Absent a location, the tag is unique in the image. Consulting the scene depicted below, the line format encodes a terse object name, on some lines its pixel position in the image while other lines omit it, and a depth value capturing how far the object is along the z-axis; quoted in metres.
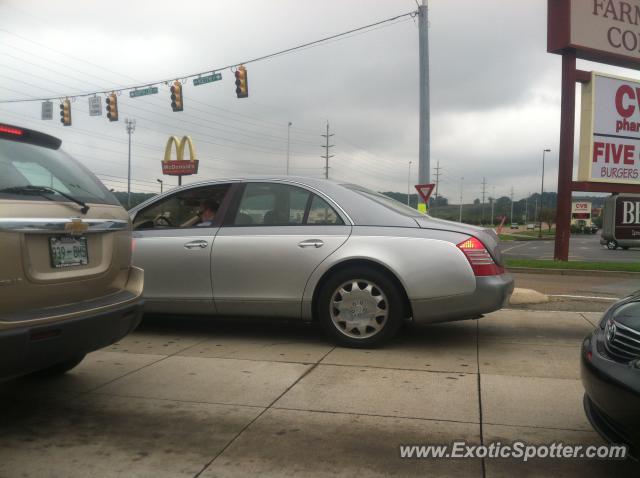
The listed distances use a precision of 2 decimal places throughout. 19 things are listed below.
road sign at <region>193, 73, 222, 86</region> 20.69
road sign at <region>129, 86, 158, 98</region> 22.81
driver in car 5.56
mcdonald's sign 36.58
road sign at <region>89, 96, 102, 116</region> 25.17
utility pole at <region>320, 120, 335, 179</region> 61.93
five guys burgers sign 17.64
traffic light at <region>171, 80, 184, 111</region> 22.11
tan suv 2.82
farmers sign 17.00
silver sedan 4.79
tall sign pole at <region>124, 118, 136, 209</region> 55.53
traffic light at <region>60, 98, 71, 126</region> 26.47
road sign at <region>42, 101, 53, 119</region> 26.61
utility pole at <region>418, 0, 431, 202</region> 16.23
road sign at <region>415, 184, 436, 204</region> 16.00
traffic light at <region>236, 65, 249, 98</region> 20.27
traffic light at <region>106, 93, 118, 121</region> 24.67
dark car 2.31
